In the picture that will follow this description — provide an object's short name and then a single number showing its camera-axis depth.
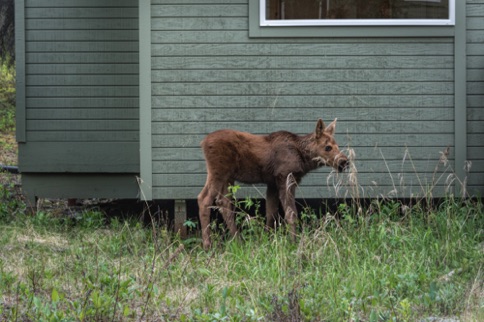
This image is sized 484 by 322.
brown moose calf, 15.93
